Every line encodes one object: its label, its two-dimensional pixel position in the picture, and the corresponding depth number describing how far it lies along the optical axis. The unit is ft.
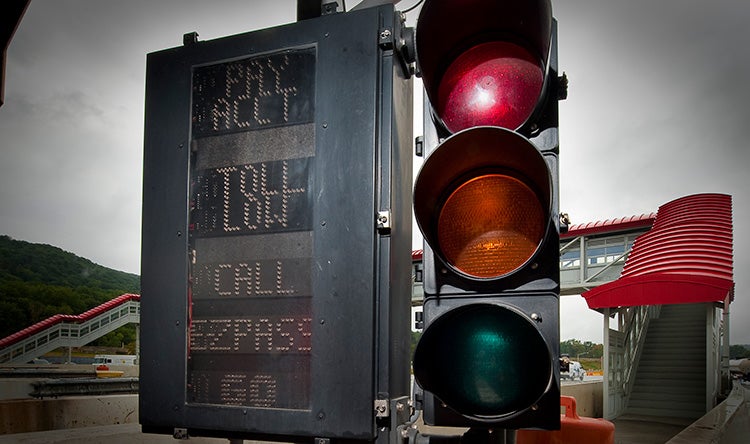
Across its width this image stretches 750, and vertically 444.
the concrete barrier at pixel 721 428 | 17.75
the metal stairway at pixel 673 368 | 44.29
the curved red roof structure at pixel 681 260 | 32.17
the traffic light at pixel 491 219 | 4.12
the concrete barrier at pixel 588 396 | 36.88
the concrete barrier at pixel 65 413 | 17.83
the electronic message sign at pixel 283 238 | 5.93
